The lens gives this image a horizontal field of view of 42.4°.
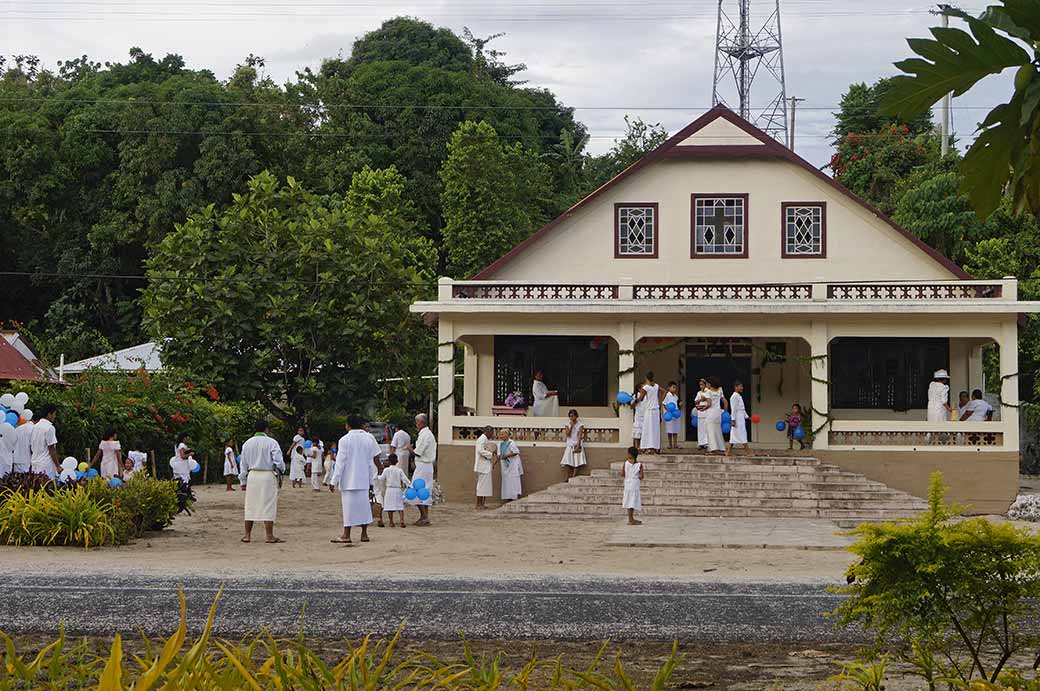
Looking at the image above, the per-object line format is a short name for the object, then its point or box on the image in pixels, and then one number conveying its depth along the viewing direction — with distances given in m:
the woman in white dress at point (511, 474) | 23.38
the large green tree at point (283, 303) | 32.31
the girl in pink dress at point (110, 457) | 19.80
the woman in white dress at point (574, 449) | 23.39
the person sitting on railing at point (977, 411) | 23.95
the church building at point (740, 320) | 23.39
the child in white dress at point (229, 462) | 27.98
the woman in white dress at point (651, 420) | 23.62
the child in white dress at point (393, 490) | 19.47
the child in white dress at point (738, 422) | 23.56
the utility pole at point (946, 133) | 42.69
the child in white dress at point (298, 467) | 30.45
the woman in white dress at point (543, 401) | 25.22
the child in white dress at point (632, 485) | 19.77
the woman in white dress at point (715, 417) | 23.38
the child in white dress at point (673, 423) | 24.10
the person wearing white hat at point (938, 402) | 23.77
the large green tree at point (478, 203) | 43.88
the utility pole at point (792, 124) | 58.49
